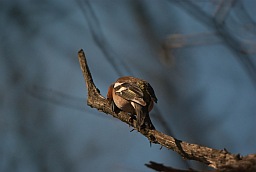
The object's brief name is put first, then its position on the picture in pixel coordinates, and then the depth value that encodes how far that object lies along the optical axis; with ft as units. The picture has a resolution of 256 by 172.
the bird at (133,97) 25.78
